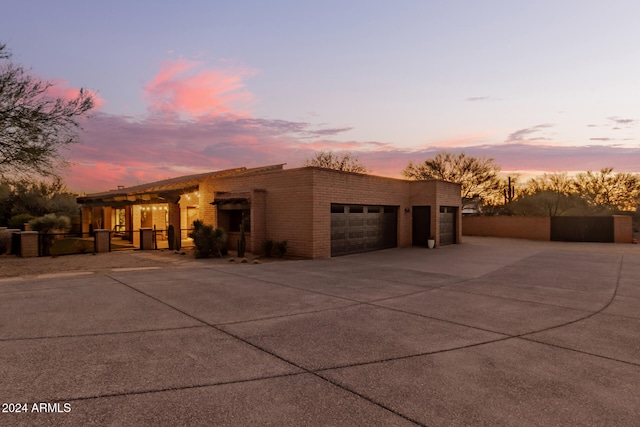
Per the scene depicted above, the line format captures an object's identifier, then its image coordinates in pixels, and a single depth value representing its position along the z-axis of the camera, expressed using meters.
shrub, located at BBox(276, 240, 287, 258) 16.25
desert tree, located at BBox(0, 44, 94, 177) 14.98
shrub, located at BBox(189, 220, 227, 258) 16.05
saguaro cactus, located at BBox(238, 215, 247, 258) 16.30
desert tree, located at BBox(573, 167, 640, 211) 39.06
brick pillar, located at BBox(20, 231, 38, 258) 16.26
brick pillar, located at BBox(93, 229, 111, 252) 17.92
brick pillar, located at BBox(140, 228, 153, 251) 19.67
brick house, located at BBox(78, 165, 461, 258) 16.22
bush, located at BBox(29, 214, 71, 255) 24.42
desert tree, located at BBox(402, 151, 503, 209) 43.81
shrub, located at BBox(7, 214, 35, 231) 28.74
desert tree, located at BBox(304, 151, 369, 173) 49.45
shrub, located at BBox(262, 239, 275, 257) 16.45
